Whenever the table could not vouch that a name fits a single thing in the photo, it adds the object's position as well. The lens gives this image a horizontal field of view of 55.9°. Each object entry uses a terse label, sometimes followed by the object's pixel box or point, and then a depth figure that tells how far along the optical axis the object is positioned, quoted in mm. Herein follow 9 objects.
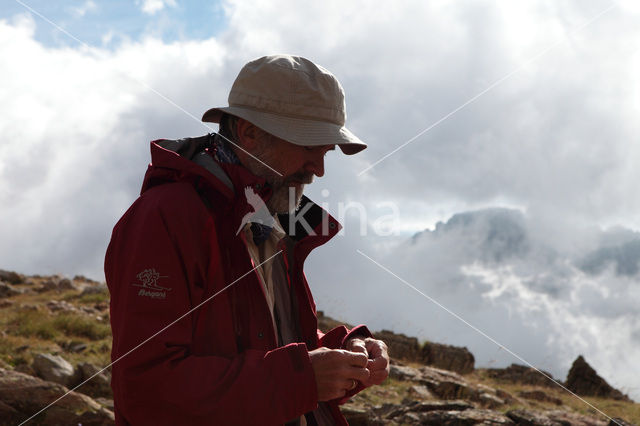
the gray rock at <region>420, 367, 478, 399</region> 10234
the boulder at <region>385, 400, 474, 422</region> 7473
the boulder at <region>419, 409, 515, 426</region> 7367
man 1952
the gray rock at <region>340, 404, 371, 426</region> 6969
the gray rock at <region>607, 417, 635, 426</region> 8016
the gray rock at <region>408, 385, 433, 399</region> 9813
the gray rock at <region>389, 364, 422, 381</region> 10875
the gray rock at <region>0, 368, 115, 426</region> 6234
